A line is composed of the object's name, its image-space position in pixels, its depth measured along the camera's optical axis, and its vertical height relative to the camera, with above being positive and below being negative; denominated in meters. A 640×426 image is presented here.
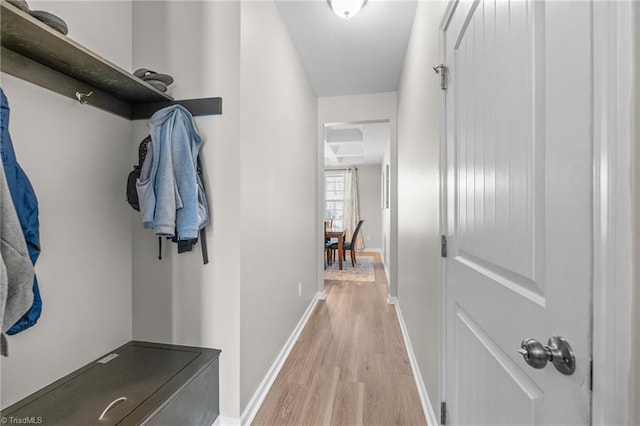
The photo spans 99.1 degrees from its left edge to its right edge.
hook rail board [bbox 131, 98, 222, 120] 1.44 +0.57
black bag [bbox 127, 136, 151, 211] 1.38 +0.12
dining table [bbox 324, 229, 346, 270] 5.31 -0.54
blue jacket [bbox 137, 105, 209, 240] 1.27 +0.15
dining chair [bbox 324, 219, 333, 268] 5.51 -0.88
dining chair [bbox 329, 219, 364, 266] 5.51 -0.71
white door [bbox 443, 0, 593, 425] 0.51 +0.02
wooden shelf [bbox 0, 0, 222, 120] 0.94 +0.62
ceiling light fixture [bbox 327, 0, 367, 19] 1.89 +1.44
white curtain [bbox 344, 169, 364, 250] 7.88 +0.17
